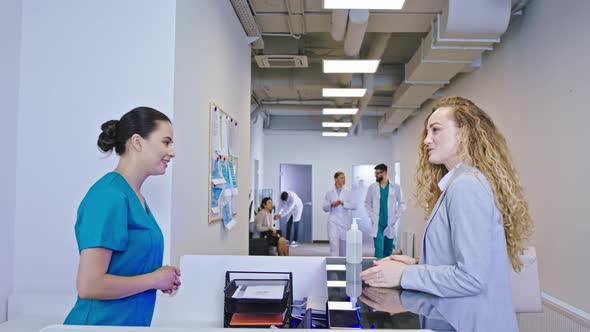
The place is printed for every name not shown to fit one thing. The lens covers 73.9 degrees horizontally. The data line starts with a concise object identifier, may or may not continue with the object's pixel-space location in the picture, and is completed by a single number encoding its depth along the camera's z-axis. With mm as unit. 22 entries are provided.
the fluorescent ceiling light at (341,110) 6787
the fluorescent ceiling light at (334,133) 8961
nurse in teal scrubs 1104
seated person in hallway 5852
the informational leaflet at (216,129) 2607
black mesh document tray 1331
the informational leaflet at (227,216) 2917
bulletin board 2588
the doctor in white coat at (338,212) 6355
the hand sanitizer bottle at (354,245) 1518
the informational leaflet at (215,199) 2584
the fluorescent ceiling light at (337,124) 7952
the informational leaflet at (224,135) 2844
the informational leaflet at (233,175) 3094
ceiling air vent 4639
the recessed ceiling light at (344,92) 5452
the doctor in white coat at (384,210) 5691
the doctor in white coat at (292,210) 9453
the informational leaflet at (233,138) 3121
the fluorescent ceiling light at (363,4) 2783
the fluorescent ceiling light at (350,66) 4262
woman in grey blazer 1130
